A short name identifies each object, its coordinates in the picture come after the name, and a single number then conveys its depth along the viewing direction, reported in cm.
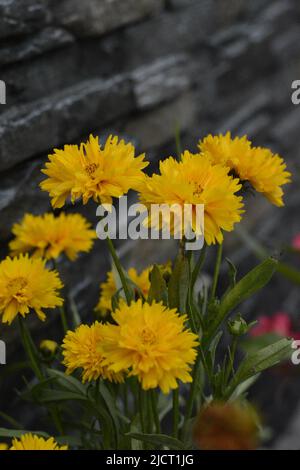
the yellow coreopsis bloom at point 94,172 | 70
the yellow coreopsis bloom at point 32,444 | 71
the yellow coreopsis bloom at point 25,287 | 73
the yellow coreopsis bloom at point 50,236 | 81
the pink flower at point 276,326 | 116
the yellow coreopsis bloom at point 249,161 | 73
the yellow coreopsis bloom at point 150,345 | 67
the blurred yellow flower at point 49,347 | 79
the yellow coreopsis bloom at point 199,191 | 69
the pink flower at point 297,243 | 114
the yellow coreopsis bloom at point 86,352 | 71
